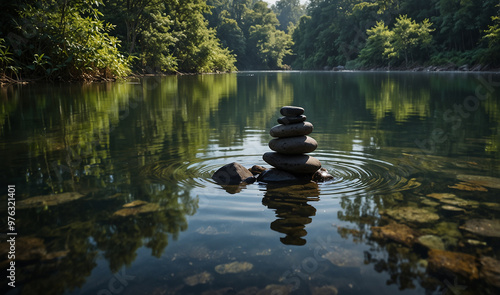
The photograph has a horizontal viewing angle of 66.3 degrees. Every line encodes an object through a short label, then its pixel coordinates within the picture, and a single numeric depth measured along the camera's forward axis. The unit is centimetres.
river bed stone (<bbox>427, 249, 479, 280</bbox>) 251
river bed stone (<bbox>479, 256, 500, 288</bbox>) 242
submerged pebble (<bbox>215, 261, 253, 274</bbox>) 256
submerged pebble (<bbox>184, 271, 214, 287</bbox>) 241
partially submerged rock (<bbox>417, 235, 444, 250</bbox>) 286
